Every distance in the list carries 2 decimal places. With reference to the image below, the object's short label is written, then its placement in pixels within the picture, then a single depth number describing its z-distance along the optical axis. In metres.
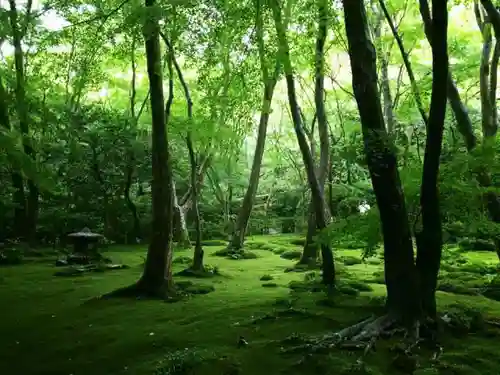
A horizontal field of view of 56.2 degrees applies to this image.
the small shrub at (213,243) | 18.62
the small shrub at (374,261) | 12.92
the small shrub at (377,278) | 9.77
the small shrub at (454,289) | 8.26
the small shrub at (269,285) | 9.47
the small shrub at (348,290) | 8.25
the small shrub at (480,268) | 10.62
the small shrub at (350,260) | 13.06
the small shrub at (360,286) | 8.77
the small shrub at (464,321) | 5.68
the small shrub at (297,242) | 18.84
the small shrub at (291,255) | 14.85
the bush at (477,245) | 15.53
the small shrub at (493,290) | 7.97
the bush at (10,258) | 12.43
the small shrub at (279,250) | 16.36
